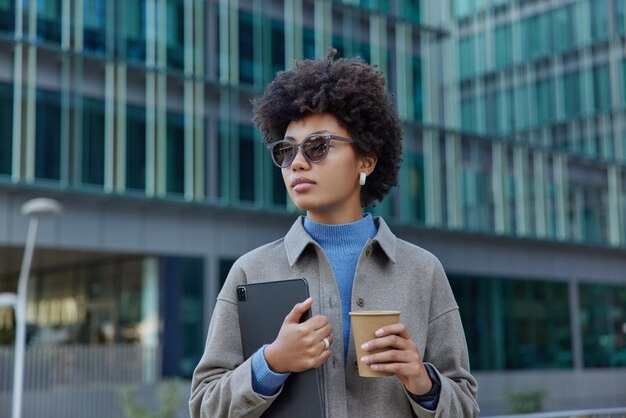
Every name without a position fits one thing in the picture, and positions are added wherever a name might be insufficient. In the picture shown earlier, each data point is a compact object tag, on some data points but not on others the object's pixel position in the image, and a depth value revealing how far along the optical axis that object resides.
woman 2.35
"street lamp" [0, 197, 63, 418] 16.02
